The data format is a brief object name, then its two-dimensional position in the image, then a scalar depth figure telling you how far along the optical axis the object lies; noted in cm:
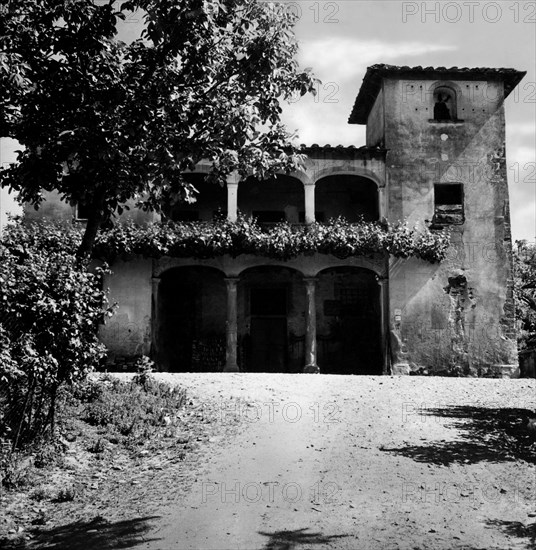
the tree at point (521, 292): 2544
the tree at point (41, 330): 835
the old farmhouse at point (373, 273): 2014
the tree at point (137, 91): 955
